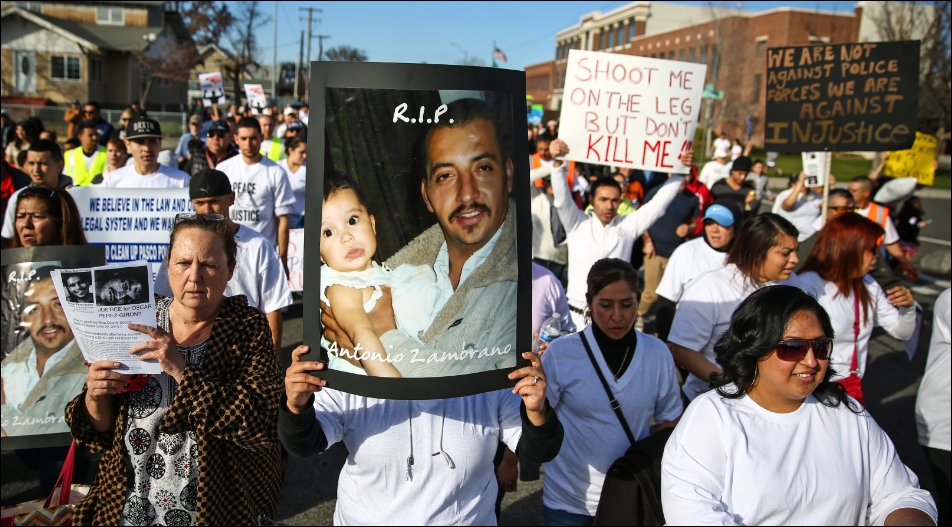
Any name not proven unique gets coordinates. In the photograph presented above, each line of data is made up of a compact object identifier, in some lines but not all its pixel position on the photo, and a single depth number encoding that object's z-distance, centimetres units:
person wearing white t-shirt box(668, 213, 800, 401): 407
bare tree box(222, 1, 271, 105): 5477
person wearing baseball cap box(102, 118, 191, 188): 601
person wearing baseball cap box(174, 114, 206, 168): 1378
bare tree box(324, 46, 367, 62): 7969
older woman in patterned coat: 249
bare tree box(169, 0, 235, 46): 5519
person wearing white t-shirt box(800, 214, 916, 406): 407
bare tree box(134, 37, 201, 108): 4525
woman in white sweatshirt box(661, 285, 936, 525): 226
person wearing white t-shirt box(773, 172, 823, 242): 827
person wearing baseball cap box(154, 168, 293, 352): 425
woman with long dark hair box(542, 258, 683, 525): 317
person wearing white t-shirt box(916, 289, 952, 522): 371
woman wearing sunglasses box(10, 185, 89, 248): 371
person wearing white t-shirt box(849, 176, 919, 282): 794
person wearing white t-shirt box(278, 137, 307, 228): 851
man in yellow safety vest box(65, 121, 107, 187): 858
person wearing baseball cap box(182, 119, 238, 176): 847
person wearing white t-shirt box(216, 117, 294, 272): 657
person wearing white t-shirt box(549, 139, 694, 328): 558
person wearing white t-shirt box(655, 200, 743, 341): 529
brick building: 4797
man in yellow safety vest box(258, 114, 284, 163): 1097
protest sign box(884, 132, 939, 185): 920
